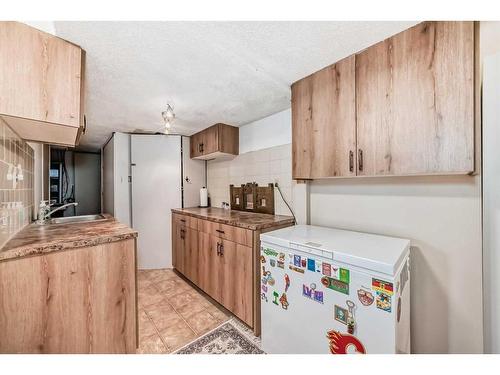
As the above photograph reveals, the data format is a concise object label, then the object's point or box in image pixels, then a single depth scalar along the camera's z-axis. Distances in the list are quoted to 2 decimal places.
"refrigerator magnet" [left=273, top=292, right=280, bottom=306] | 1.34
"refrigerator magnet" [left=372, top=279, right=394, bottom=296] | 0.90
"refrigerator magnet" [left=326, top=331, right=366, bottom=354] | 0.99
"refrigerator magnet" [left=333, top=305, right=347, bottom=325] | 1.03
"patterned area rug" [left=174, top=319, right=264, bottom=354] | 1.51
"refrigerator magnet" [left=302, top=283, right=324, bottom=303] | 1.12
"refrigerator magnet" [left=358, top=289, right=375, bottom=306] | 0.95
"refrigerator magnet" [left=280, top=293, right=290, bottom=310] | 1.28
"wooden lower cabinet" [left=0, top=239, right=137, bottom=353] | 1.04
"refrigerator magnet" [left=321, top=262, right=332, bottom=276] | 1.08
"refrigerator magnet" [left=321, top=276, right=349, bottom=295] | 1.02
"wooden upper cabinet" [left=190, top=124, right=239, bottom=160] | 2.65
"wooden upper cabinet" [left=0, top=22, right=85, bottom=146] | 0.97
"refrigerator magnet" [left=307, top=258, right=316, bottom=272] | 1.14
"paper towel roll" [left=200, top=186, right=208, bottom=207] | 3.17
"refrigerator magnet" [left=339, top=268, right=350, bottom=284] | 1.02
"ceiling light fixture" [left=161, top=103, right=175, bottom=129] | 1.90
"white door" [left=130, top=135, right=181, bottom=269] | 2.96
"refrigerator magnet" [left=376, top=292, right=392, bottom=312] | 0.90
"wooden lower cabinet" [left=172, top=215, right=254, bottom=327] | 1.74
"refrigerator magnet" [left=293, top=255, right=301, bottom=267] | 1.22
